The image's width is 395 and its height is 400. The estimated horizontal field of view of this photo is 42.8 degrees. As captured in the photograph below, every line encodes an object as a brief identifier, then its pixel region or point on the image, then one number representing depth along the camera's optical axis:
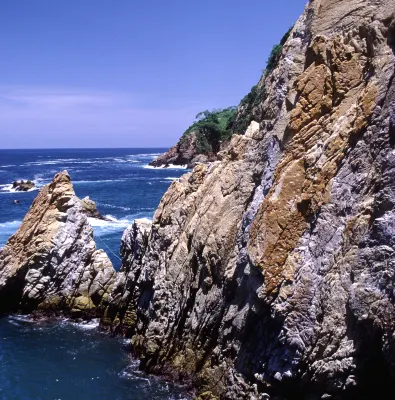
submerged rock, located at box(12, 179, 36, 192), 75.66
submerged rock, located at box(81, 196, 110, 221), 47.88
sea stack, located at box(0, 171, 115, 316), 26.58
